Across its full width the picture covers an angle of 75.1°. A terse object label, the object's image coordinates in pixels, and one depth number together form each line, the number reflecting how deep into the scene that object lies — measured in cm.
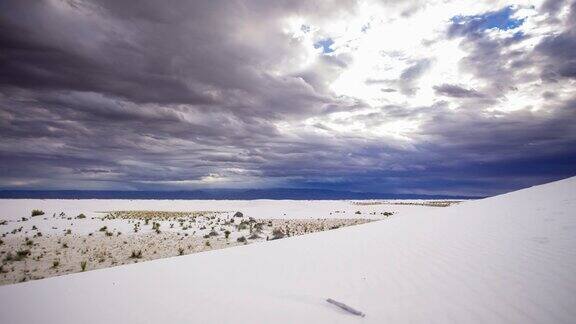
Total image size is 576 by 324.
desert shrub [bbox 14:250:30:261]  1355
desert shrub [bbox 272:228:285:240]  1935
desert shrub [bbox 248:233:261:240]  1925
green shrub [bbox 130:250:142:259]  1407
